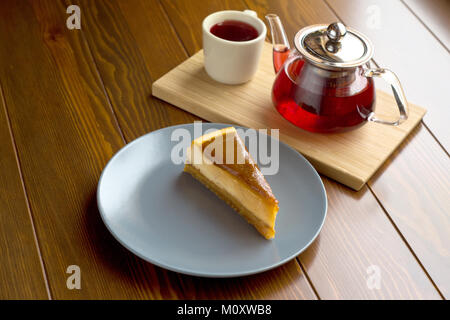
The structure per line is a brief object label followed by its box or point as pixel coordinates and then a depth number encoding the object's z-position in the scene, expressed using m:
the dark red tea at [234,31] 0.92
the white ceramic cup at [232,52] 0.89
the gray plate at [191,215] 0.66
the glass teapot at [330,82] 0.77
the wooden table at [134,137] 0.67
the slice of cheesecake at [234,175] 0.70
